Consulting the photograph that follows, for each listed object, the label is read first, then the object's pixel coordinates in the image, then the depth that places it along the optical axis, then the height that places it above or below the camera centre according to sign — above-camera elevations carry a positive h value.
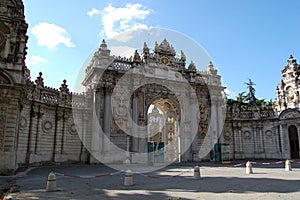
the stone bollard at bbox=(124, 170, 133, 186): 10.70 -1.64
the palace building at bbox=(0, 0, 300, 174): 16.53 +2.93
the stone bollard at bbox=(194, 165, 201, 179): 12.94 -1.67
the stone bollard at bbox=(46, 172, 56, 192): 9.20 -1.59
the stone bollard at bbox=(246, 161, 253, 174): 15.14 -1.70
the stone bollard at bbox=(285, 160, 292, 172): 16.33 -1.67
